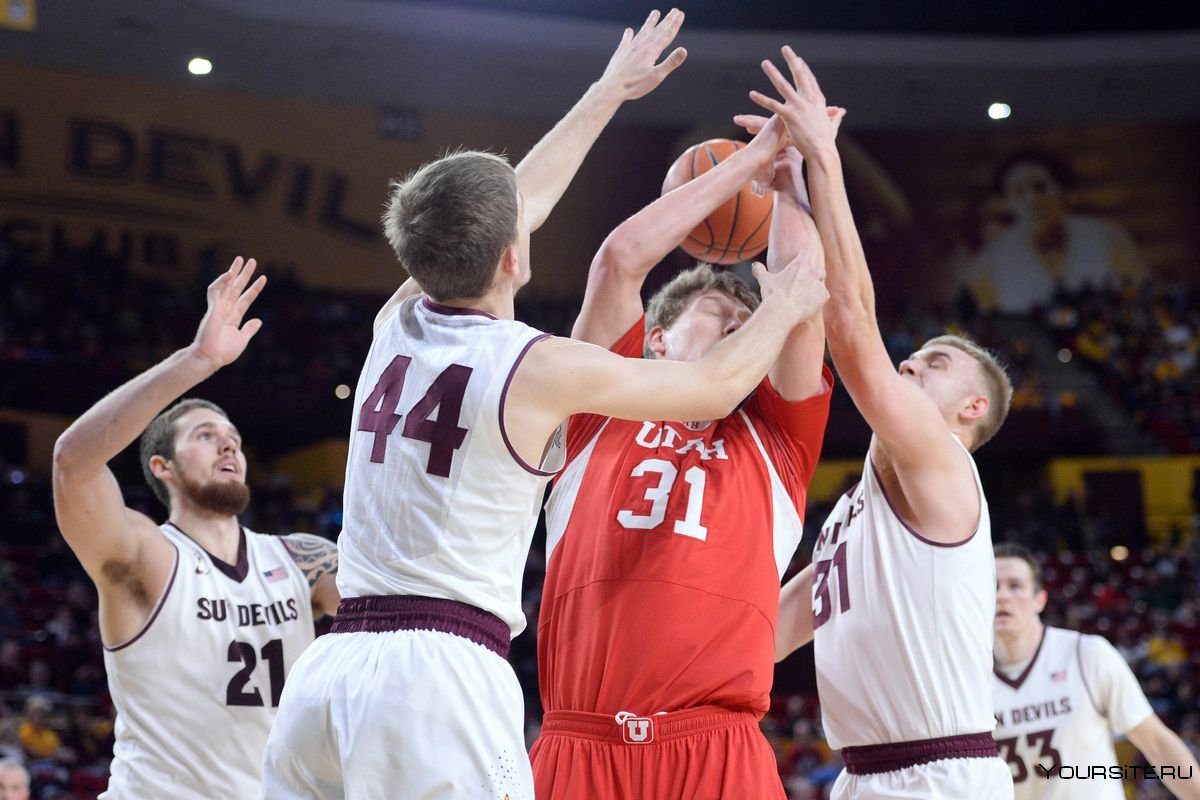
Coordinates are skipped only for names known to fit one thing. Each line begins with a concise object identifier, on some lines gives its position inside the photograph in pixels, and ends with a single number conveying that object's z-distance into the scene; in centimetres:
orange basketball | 417
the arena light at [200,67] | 1939
